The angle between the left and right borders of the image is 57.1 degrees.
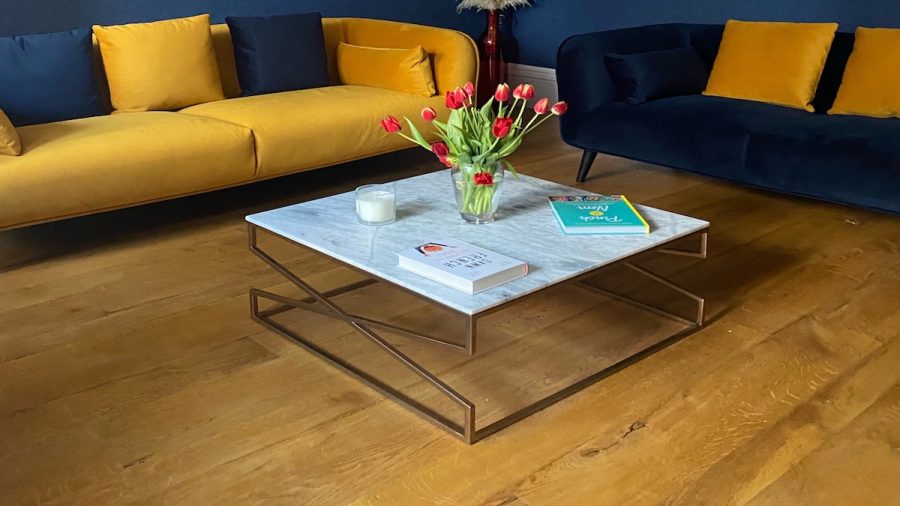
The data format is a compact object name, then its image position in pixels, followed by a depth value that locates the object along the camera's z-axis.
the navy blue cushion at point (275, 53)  3.81
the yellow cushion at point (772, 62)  3.77
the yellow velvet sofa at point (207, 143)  2.78
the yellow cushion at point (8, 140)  2.74
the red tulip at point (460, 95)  2.21
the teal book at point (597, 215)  2.23
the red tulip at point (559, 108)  2.30
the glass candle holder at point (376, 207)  2.26
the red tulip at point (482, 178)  2.21
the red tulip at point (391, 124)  2.28
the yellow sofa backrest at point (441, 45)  3.91
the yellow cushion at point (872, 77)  3.54
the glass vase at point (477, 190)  2.23
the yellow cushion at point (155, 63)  3.44
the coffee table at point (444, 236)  1.90
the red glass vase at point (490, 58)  5.34
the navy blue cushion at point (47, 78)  3.16
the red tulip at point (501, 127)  2.16
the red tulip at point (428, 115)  2.29
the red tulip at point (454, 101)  2.21
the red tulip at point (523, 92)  2.28
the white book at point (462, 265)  1.87
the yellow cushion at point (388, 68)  3.84
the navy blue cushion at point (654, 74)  3.85
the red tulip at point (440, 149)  2.29
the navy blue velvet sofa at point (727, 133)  3.17
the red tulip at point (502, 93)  2.23
